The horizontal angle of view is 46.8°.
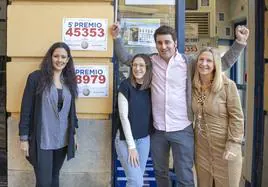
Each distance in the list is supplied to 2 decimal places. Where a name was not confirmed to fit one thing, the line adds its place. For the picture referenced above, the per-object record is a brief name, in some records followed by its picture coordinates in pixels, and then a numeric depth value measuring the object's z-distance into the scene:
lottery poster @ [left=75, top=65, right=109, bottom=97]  2.89
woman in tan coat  2.49
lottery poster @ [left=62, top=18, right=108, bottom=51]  2.87
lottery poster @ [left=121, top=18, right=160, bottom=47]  2.99
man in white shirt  2.57
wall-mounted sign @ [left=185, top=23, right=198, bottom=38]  4.89
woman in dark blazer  2.54
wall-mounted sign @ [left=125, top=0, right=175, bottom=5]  3.00
